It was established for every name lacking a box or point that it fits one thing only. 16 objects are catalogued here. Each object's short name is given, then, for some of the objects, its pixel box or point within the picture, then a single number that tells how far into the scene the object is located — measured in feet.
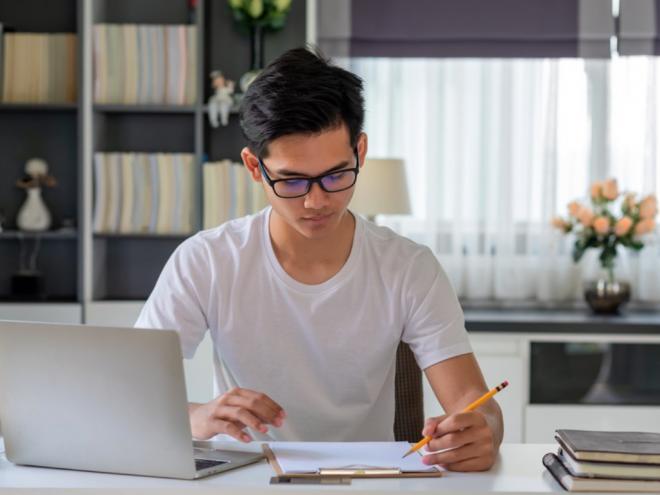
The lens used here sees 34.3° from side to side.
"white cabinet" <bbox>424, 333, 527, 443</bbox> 11.82
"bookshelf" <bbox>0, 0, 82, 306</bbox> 13.51
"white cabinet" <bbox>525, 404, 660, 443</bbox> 11.84
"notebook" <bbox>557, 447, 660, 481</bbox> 4.85
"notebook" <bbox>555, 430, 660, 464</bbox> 4.85
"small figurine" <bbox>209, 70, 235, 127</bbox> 12.83
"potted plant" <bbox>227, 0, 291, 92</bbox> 12.88
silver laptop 4.83
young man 6.42
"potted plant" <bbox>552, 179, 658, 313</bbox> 12.64
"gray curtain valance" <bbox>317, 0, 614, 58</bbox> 13.41
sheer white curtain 13.53
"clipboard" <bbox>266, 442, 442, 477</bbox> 5.04
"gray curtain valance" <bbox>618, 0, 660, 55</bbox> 13.29
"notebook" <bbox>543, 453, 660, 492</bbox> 4.83
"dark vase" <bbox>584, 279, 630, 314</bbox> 12.76
